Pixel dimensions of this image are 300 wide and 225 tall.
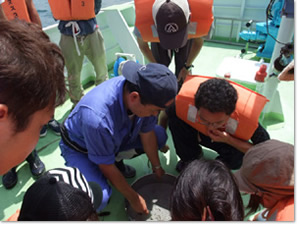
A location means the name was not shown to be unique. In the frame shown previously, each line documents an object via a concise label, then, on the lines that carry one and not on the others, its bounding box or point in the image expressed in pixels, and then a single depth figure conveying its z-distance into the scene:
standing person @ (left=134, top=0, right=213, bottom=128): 1.91
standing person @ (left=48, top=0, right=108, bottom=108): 2.44
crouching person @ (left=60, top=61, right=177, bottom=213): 1.21
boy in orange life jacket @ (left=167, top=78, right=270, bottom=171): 1.48
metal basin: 1.64
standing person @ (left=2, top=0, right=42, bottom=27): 2.15
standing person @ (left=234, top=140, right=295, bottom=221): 0.95
